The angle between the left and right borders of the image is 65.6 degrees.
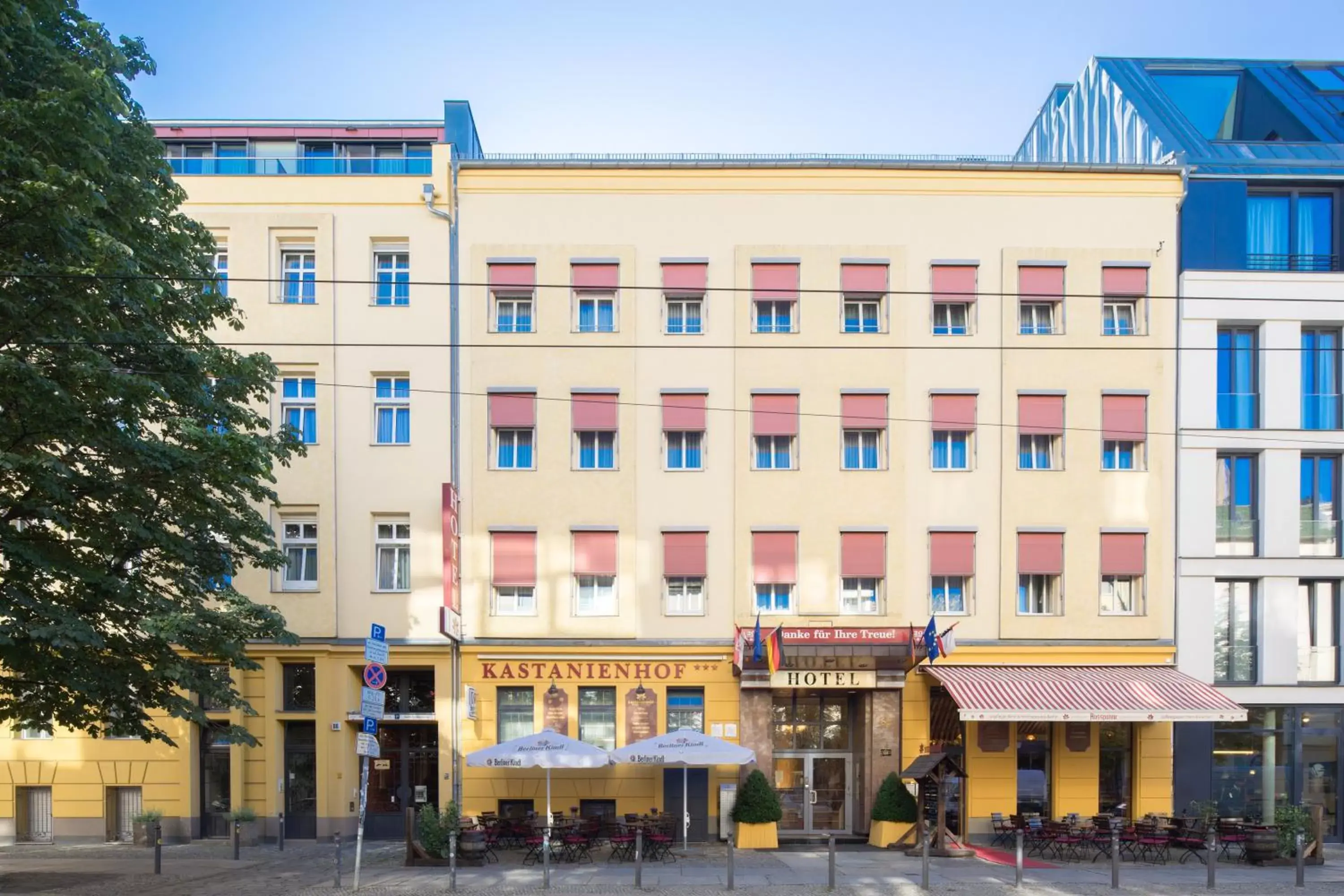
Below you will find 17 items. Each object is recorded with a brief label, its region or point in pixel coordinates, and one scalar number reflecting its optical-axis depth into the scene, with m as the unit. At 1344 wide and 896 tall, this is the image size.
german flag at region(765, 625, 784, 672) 21.89
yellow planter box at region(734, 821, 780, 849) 21.89
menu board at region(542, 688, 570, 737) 23.34
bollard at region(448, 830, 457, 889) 17.33
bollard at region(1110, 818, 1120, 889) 17.44
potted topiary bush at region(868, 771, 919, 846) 22.17
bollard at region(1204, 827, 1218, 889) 17.53
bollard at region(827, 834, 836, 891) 17.39
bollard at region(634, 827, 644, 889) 17.52
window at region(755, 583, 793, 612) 23.72
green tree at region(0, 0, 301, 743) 13.56
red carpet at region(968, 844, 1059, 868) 20.47
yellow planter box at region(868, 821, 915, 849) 22.16
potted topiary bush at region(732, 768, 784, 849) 21.86
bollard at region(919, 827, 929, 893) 17.39
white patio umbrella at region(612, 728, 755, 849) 20.45
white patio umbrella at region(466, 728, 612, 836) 20.33
